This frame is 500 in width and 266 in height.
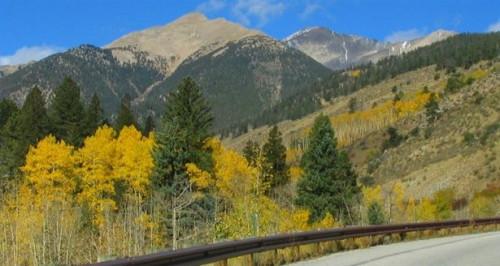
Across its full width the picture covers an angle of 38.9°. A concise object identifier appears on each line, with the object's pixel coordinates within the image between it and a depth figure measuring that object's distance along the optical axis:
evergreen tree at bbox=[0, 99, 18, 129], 79.16
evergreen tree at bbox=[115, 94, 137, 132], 78.81
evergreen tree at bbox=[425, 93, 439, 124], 124.56
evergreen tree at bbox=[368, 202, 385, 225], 45.02
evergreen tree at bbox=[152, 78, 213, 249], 40.97
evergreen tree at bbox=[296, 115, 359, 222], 52.25
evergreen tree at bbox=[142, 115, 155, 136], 84.90
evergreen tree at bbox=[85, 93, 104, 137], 70.25
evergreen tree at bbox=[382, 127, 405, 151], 134.76
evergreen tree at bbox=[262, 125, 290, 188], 76.88
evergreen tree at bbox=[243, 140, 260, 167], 67.00
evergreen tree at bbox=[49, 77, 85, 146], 68.56
